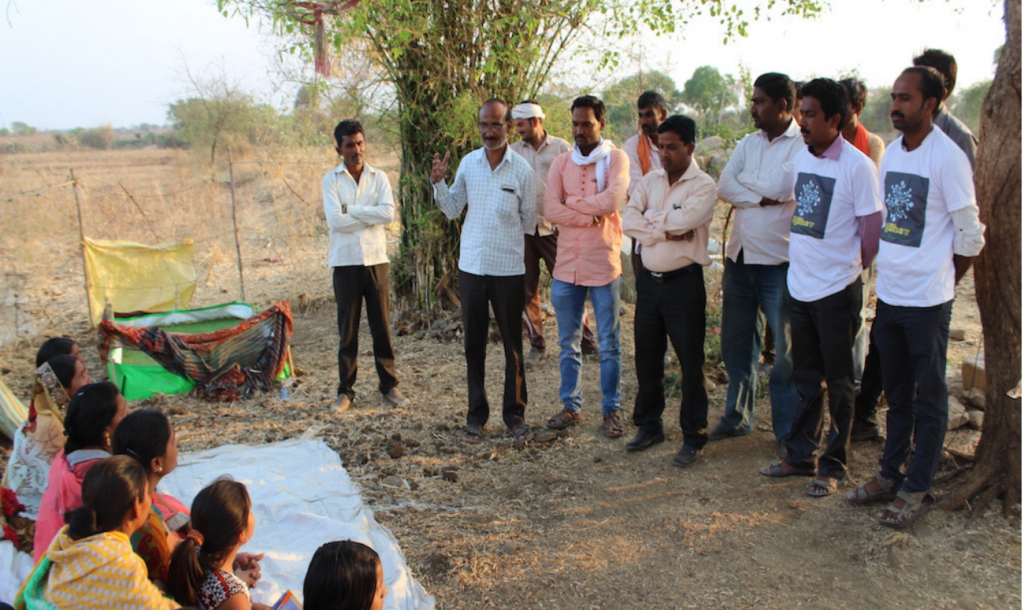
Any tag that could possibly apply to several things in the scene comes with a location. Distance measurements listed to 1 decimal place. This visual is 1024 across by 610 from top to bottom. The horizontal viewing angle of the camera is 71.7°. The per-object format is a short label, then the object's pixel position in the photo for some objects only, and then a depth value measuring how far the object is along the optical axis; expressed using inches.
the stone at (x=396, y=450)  169.5
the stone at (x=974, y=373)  178.2
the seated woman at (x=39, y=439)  123.6
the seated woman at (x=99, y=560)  80.0
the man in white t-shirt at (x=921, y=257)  116.6
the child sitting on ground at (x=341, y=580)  77.3
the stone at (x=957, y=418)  162.6
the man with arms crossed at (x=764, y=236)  148.7
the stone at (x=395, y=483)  156.2
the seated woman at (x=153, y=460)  93.0
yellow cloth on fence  286.7
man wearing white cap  213.6
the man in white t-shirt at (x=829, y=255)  130.9
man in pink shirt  169.5
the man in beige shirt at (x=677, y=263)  151.6
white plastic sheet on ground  119.7
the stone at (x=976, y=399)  174.6
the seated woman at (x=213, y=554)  92.0
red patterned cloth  209.6
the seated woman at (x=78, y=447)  100.5
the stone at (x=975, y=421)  163.9
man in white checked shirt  170.7
